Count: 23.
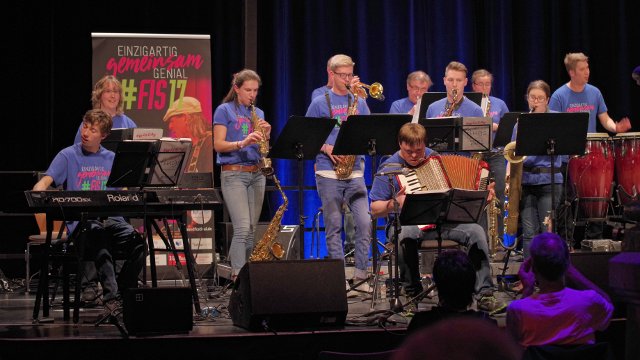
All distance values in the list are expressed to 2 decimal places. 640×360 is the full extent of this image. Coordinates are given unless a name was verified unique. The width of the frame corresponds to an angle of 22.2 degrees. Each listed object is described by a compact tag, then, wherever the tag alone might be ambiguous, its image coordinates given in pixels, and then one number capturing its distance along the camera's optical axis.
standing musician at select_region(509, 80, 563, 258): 15.78
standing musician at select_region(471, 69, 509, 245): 18.15
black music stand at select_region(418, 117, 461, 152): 13.59
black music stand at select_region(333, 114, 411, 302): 12.89
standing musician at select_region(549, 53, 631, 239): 17.78
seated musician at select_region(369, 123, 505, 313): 12.66
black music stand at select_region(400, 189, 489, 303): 11.64
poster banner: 18.42
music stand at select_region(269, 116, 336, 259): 13.00
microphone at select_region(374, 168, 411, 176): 12.41
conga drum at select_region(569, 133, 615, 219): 15.90
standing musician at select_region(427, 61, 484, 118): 15.95
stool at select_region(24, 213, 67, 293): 16.93
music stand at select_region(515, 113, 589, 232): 13.56
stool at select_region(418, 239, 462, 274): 12.98
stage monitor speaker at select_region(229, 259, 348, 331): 10.72
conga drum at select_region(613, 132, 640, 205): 15.68
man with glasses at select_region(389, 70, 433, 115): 18.73
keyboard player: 12.65
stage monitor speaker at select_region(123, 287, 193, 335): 10.55
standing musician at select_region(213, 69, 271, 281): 14.47
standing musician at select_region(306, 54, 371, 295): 14.81
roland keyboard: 11.43
